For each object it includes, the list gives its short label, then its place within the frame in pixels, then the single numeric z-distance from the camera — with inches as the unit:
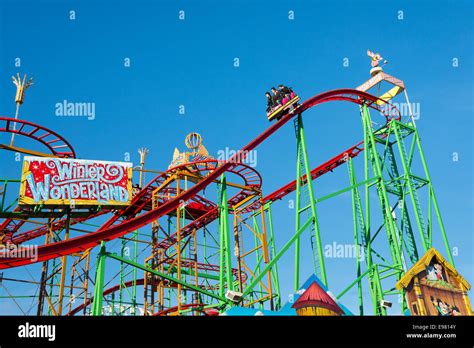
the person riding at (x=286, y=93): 616.4
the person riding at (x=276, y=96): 626.2
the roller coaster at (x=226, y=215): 544.1
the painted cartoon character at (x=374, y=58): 762.8
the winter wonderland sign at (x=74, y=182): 608.4
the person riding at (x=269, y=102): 632.4
